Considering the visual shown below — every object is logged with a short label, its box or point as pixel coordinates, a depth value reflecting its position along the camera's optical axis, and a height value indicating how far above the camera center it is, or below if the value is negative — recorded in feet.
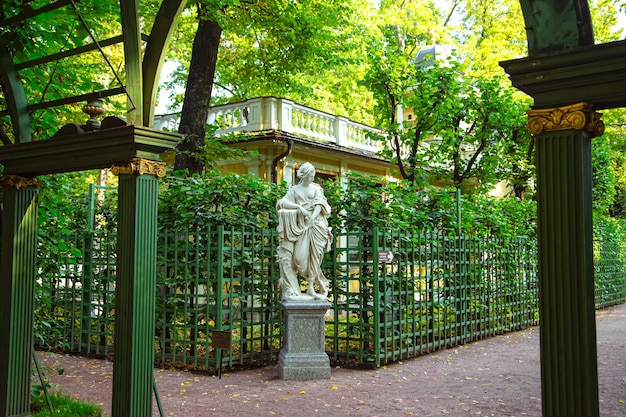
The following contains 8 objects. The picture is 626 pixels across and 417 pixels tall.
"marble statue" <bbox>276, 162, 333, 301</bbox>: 29.94 +1.14
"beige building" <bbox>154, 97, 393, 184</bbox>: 54.44 +11.19
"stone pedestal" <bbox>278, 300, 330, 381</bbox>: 28.73 -3.77
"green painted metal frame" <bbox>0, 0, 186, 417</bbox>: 15.08 +2.44
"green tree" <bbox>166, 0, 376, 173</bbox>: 40.37 +16.90
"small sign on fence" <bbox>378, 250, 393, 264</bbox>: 31.71 +0.23
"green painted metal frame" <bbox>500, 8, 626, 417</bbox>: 10.42 +0.80
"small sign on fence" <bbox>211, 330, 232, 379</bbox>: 27.61 -3.38
